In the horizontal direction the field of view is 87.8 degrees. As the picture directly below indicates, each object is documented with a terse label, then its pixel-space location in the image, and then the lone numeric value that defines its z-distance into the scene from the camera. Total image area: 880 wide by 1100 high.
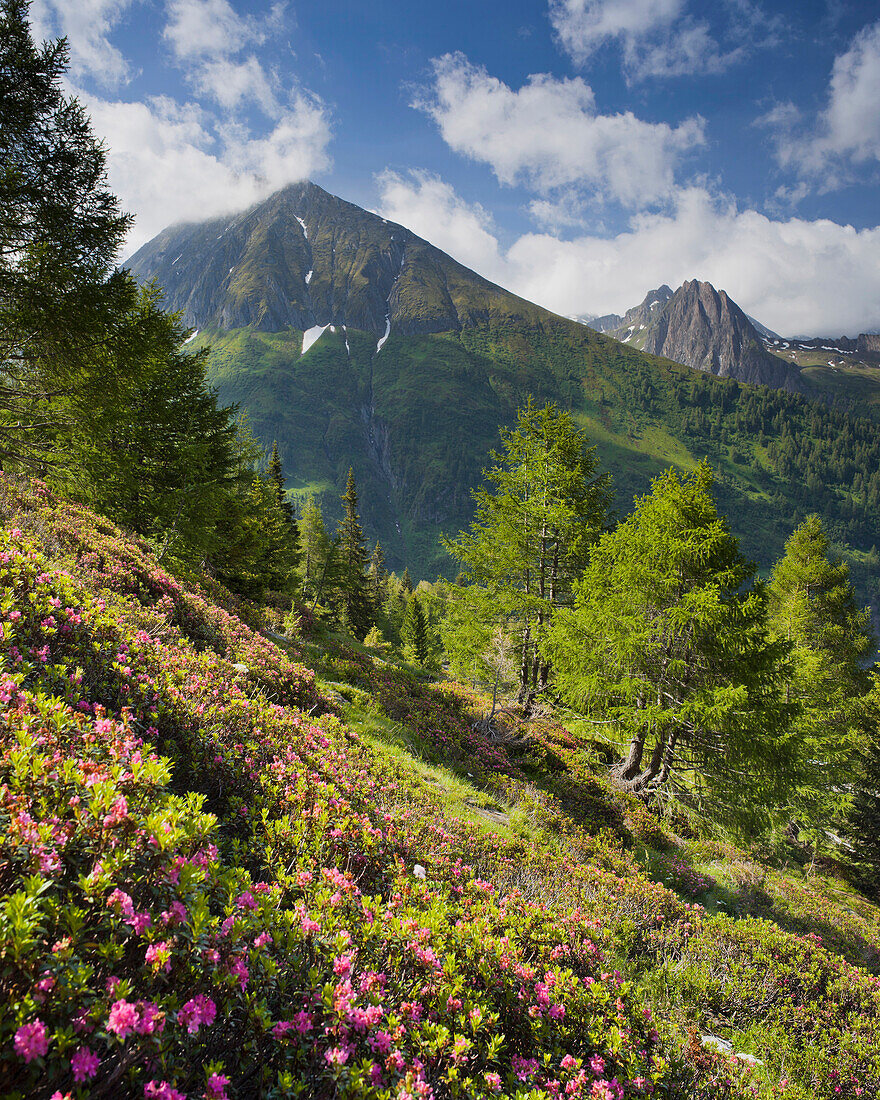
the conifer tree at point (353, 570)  42.56
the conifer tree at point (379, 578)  57.62
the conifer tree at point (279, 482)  32.66
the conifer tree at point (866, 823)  16.98
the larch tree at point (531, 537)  15.46
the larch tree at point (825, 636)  17.08
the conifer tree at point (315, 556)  39.28
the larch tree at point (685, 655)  10.52
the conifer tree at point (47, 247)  10.24
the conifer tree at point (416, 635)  41.59
